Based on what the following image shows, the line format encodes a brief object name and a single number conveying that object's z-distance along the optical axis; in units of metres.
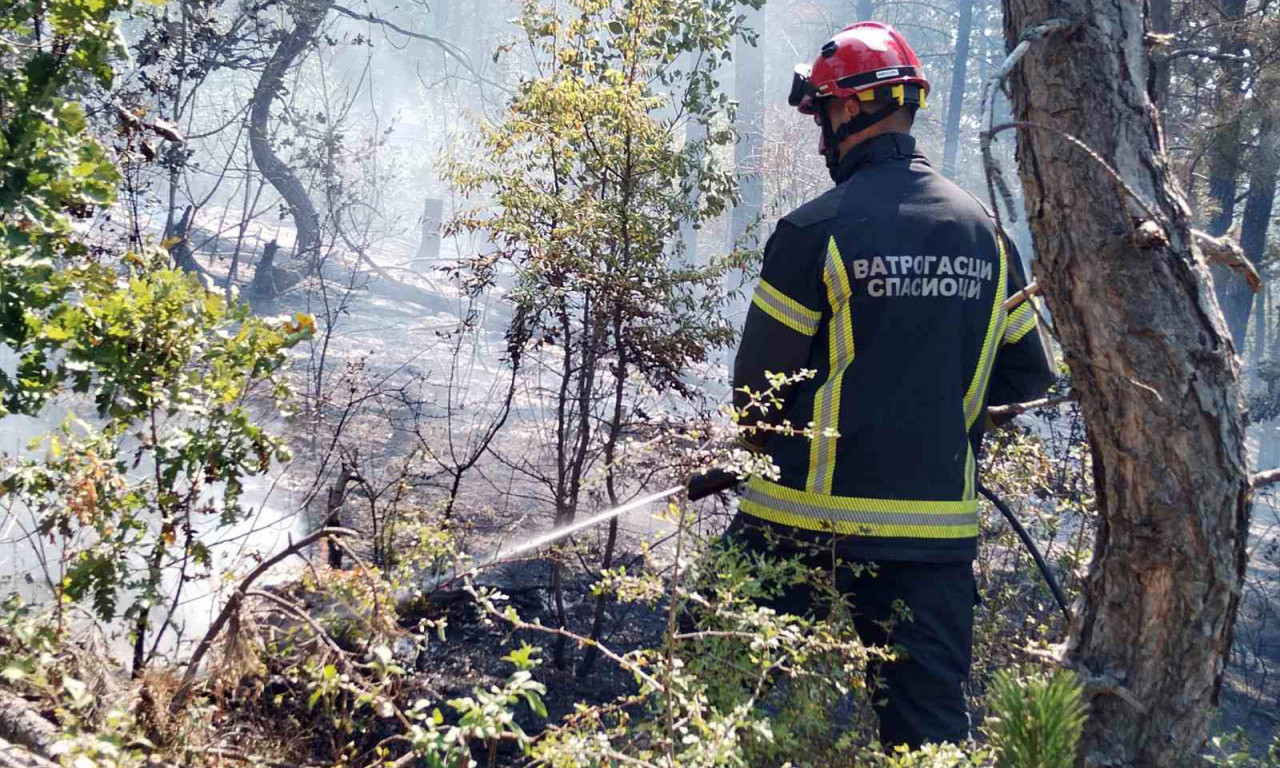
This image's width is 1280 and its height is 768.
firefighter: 2.74
